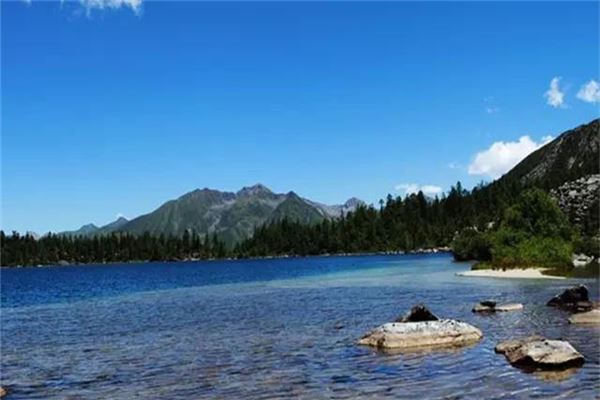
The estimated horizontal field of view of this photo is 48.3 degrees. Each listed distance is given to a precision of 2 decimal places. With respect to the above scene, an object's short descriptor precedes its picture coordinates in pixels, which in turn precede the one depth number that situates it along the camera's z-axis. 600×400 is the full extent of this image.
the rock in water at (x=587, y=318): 35.44
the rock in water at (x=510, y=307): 43.41
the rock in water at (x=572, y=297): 42.78
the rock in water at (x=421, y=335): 30.09
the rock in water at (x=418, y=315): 32.50
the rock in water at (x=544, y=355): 23.86
